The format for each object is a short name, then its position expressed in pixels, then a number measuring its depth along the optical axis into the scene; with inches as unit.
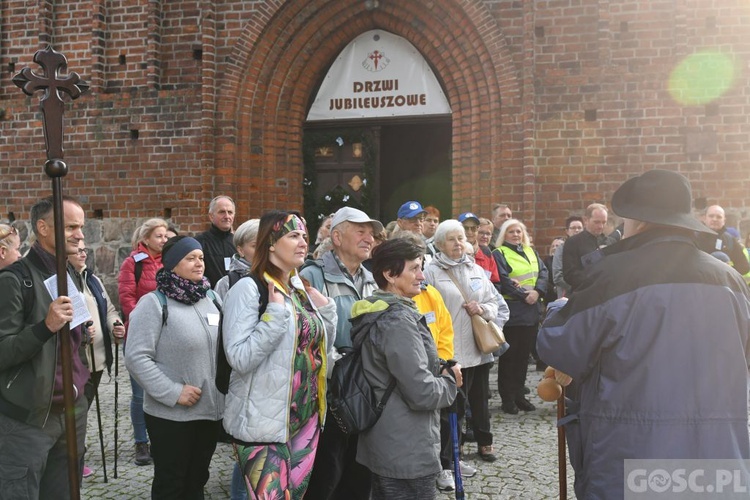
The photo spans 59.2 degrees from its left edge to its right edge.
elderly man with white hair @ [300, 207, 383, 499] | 133.9
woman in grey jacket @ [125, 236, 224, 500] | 127.5
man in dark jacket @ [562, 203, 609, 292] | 272.7
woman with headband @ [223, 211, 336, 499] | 107.5
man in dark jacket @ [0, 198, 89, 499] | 106.9
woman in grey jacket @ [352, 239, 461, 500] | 112.7
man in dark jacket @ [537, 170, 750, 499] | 91.8
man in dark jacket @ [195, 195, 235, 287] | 225.8
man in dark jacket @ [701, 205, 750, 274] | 266.1
